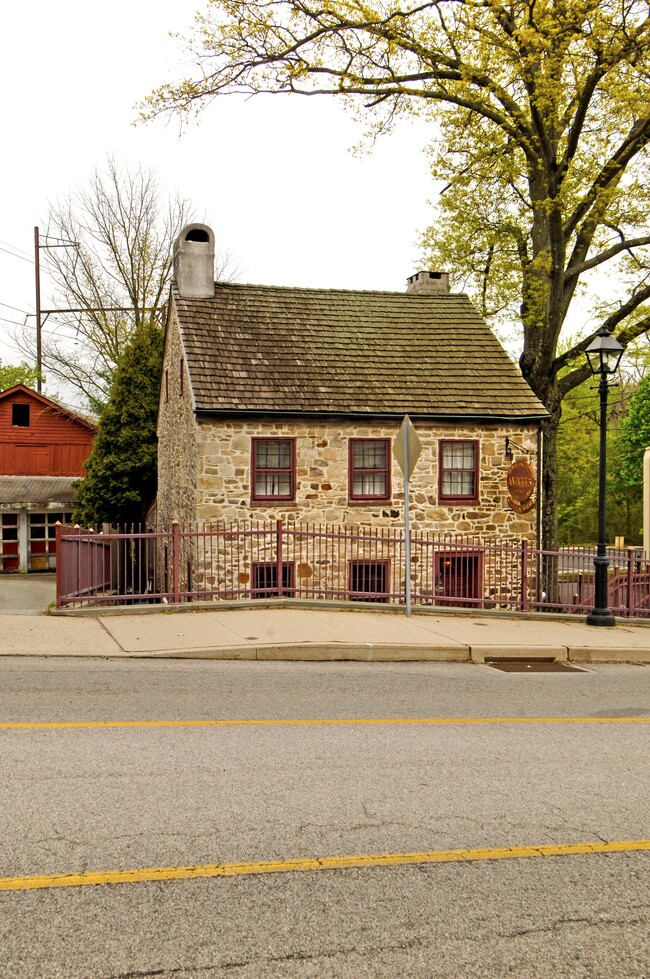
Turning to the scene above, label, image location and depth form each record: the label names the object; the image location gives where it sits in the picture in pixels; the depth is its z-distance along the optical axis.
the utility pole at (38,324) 39.53
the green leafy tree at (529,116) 18.47
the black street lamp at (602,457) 14.24
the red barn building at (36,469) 33.41
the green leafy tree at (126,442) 28.47
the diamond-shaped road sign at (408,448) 13.19
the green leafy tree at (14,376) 56.28
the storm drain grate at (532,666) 10.70
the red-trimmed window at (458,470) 20.53
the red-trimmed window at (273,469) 19.59
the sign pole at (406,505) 13.16
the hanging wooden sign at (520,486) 20.88
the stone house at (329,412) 19.44
